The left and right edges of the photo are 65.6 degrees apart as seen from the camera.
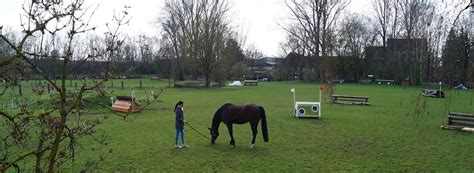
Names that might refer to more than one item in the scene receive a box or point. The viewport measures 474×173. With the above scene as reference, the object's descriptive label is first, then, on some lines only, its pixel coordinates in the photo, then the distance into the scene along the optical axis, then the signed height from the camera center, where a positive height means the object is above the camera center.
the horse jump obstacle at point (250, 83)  55.59 -1.28
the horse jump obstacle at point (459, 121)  14.43 -1.89
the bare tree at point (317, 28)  56.34 +7.34
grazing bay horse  11.62 -1.31
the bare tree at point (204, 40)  45.97 +4.44
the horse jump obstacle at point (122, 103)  19.52 -1.56
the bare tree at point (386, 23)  53.85 +7.95
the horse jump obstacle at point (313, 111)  17.75 -1.83
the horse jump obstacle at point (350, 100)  24.56 -1.79
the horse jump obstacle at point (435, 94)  28.28 -1.50
